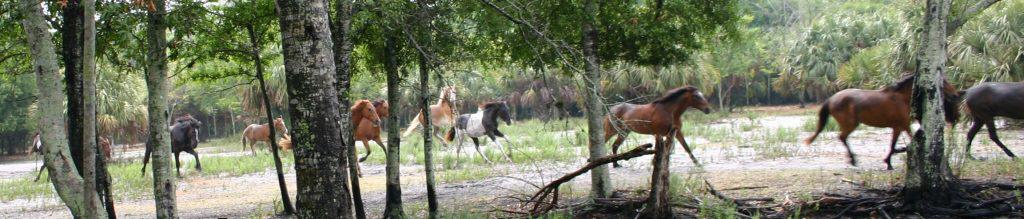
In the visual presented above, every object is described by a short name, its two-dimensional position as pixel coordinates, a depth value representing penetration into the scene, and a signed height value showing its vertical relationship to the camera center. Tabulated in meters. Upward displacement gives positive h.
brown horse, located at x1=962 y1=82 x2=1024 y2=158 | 12.45 -0.15
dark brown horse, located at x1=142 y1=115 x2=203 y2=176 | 19.36 +0.18
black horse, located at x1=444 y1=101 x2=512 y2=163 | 18.78 +0.07
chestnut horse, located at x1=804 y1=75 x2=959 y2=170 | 11.77 -0.11
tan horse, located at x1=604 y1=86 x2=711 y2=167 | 14.10 +0.06
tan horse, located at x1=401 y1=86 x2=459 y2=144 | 20.91 +0.25
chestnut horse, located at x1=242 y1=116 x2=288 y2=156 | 24.97 +0.16
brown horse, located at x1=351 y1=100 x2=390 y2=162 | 18.11 +0.00
